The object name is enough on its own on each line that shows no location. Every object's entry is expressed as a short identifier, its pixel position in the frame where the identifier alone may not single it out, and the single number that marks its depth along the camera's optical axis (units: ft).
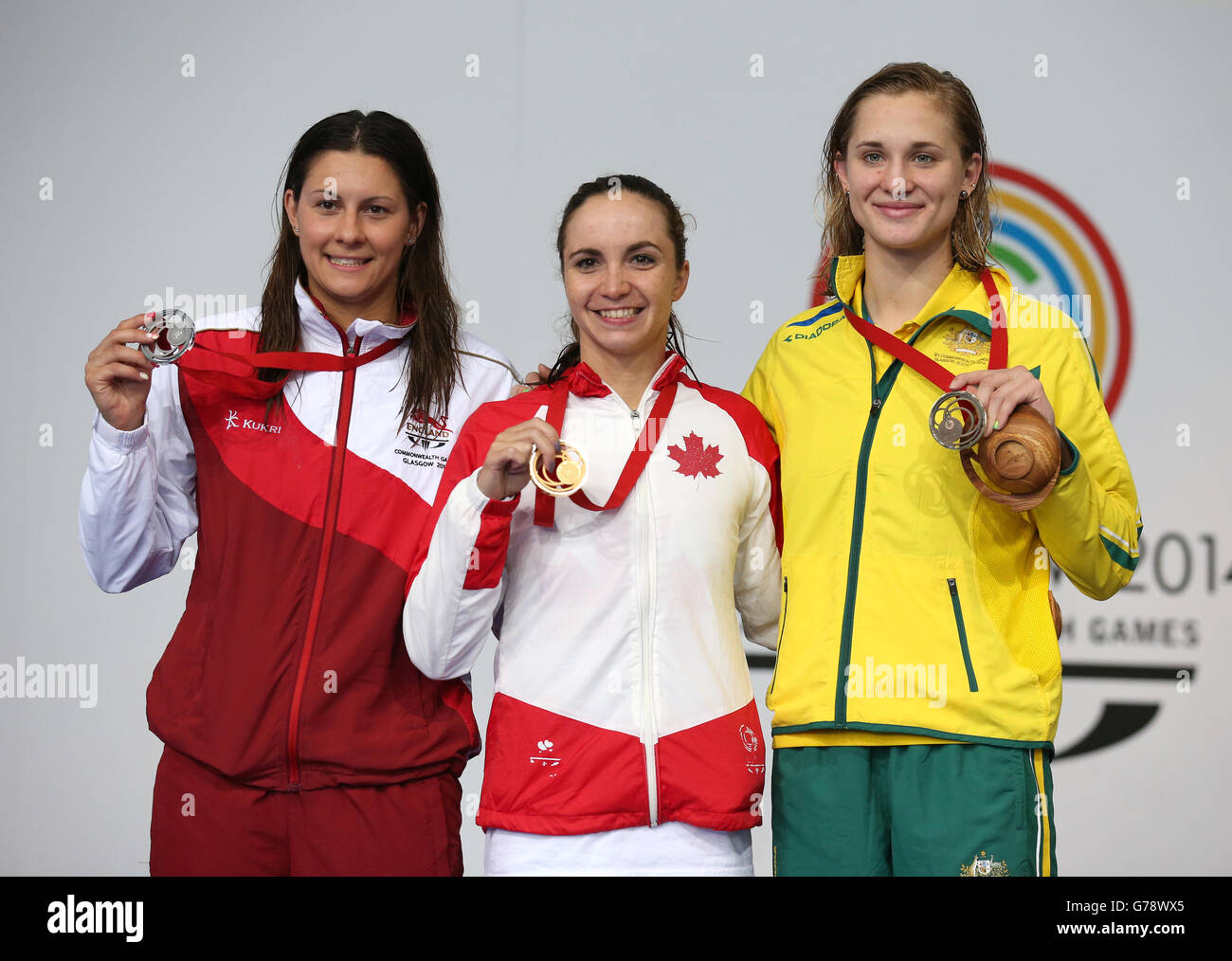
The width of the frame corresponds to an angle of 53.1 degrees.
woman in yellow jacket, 5.80
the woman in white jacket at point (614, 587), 5.84
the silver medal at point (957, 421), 5.50
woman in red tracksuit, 6.31
